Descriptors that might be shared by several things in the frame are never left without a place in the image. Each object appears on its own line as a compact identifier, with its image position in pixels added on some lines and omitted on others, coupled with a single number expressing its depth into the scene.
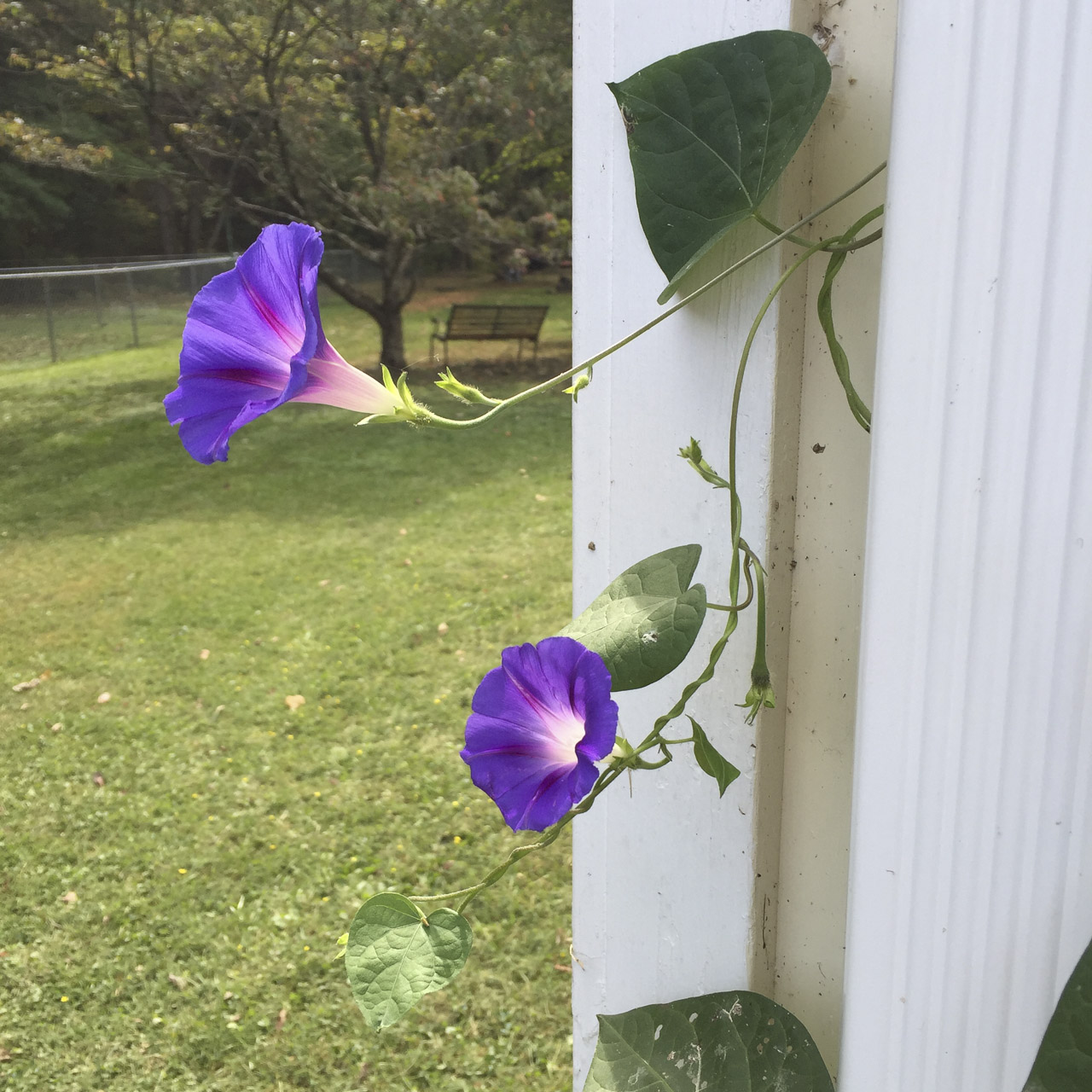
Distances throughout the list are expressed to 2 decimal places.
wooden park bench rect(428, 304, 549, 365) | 8.33
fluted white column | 0.36
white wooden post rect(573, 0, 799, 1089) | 0.59
